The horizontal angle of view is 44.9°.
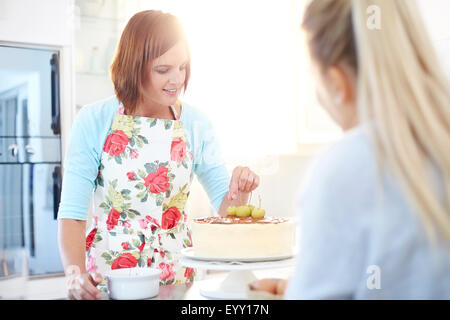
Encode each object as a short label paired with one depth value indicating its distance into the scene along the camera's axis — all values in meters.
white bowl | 1.03
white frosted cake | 1.17
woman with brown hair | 1.46
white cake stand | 1.06
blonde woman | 0.59
